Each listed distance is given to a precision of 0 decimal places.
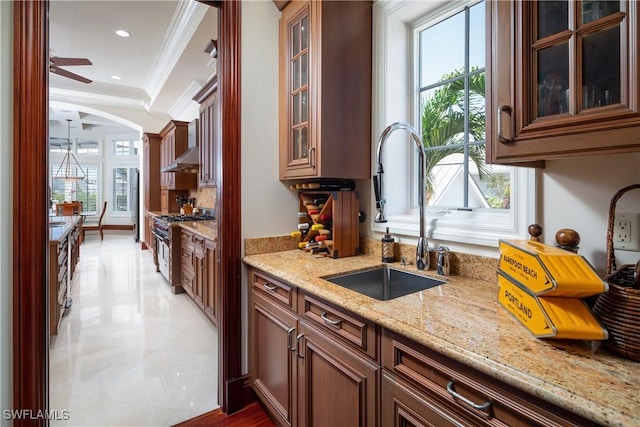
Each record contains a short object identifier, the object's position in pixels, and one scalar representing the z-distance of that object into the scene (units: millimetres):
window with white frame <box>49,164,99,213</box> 8883
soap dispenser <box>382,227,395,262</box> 1726
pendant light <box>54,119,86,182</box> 8636
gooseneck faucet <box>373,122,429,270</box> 1493
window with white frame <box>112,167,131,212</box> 9469
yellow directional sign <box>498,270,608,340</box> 725
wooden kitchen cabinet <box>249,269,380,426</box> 1086
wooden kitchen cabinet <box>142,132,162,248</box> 6652
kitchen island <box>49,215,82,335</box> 2613
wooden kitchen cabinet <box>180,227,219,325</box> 2874
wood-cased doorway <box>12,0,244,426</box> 1327
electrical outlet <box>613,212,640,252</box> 974
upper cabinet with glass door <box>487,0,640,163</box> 758
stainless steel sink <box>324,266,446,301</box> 1504
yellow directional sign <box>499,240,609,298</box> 743
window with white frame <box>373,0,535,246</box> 1614
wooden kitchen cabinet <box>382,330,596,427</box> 666
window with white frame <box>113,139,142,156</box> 9406
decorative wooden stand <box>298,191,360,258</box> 1835
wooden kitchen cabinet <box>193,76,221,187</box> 3746
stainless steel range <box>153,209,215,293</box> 3873
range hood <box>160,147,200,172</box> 4504
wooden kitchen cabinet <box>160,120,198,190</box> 5543
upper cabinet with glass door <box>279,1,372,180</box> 1704
